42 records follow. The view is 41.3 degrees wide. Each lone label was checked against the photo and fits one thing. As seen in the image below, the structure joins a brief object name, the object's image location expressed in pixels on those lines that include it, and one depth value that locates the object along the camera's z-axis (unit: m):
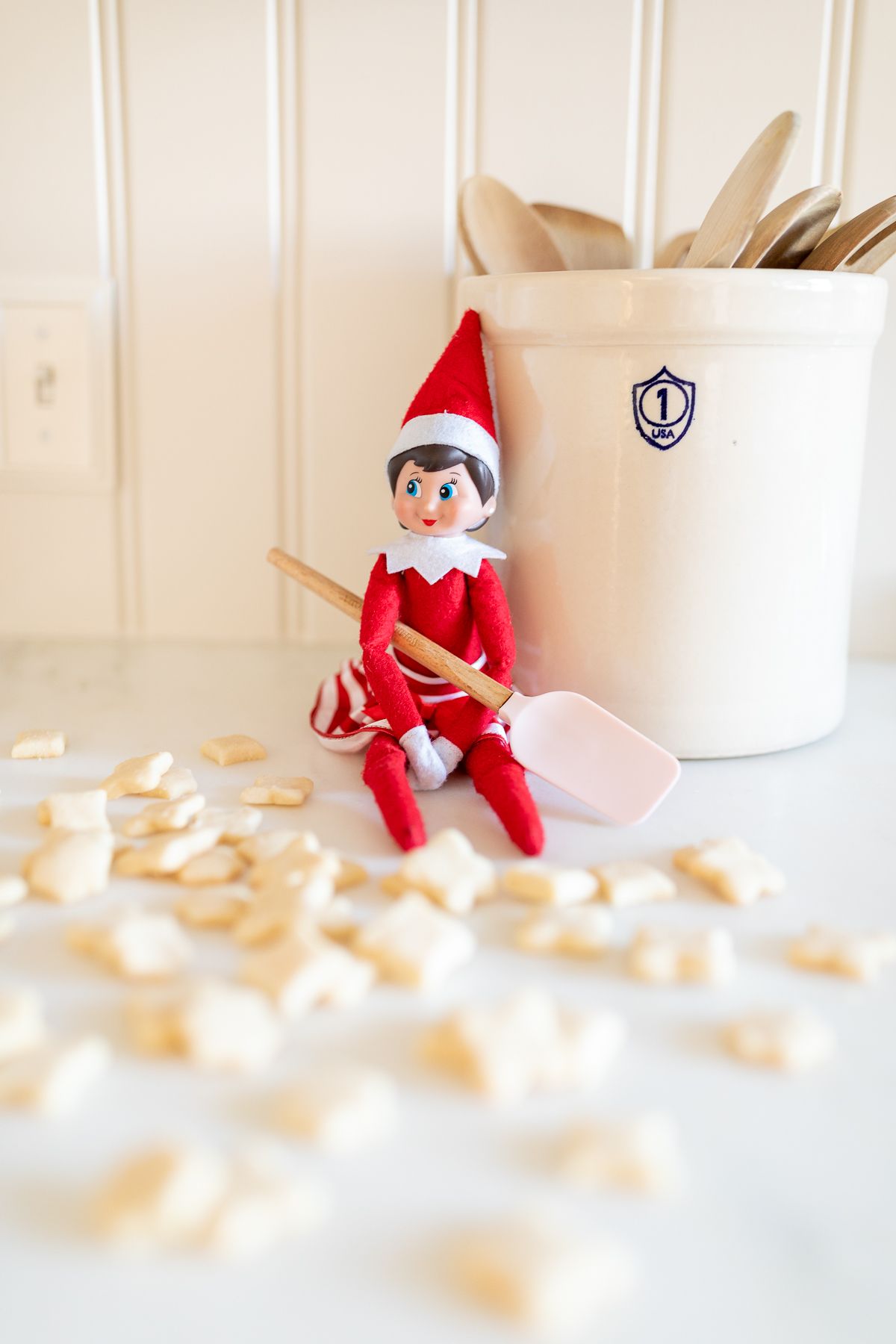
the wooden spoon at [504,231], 0.81
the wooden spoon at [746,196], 0.64
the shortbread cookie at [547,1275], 0.31
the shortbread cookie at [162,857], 0.56
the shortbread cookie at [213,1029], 0.41
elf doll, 0.70
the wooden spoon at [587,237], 0.85
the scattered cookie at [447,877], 0.53
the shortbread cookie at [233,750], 0.72
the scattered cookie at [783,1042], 0.42
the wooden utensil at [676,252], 0.82
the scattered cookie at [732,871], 0.54
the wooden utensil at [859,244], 0.67
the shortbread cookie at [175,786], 0.67
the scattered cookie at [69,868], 0.53
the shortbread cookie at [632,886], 0.54
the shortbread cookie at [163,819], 0.61
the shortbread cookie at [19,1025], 0.41
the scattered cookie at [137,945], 0.46
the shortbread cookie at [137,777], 0.67
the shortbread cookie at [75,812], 0.61
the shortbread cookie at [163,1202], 0.33
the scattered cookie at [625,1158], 0.36
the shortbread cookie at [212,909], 0.51
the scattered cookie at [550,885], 0.53
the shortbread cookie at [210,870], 0.55
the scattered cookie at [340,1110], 0.37
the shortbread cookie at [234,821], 0.60
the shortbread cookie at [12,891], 0.53
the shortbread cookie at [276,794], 0.66
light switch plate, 0.94
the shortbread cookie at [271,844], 0.57
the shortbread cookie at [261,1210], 0.33
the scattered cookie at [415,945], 0.46
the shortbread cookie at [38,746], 0.73
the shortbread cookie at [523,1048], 0.40
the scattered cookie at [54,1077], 0.38
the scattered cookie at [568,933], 0.49
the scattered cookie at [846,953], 0.48
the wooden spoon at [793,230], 0.66
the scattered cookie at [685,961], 0.47
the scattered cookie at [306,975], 0.44
